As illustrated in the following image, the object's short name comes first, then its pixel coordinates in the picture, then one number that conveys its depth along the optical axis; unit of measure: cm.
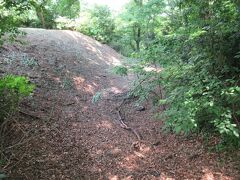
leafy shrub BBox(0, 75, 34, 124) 356
